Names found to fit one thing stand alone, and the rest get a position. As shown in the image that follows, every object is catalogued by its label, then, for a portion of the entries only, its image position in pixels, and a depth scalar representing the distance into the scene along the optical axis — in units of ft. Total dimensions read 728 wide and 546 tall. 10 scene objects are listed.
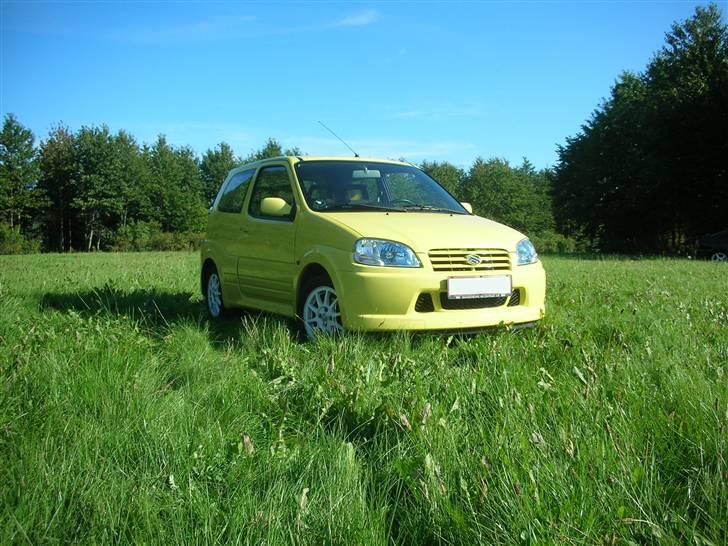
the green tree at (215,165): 249.96
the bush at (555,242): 191.15
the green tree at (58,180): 200.95
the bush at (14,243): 154.51
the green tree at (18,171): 187.32
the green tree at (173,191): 217.15
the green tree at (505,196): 279.90
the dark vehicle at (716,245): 84.17
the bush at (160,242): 164.45
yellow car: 15.53
